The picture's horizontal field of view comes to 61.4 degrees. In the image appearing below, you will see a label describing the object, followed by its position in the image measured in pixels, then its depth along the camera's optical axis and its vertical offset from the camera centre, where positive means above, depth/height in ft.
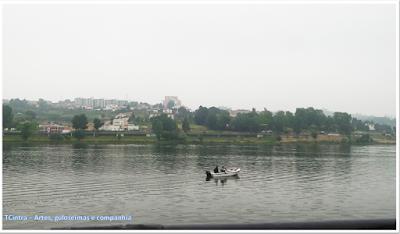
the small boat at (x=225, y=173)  117.16 -17.19
